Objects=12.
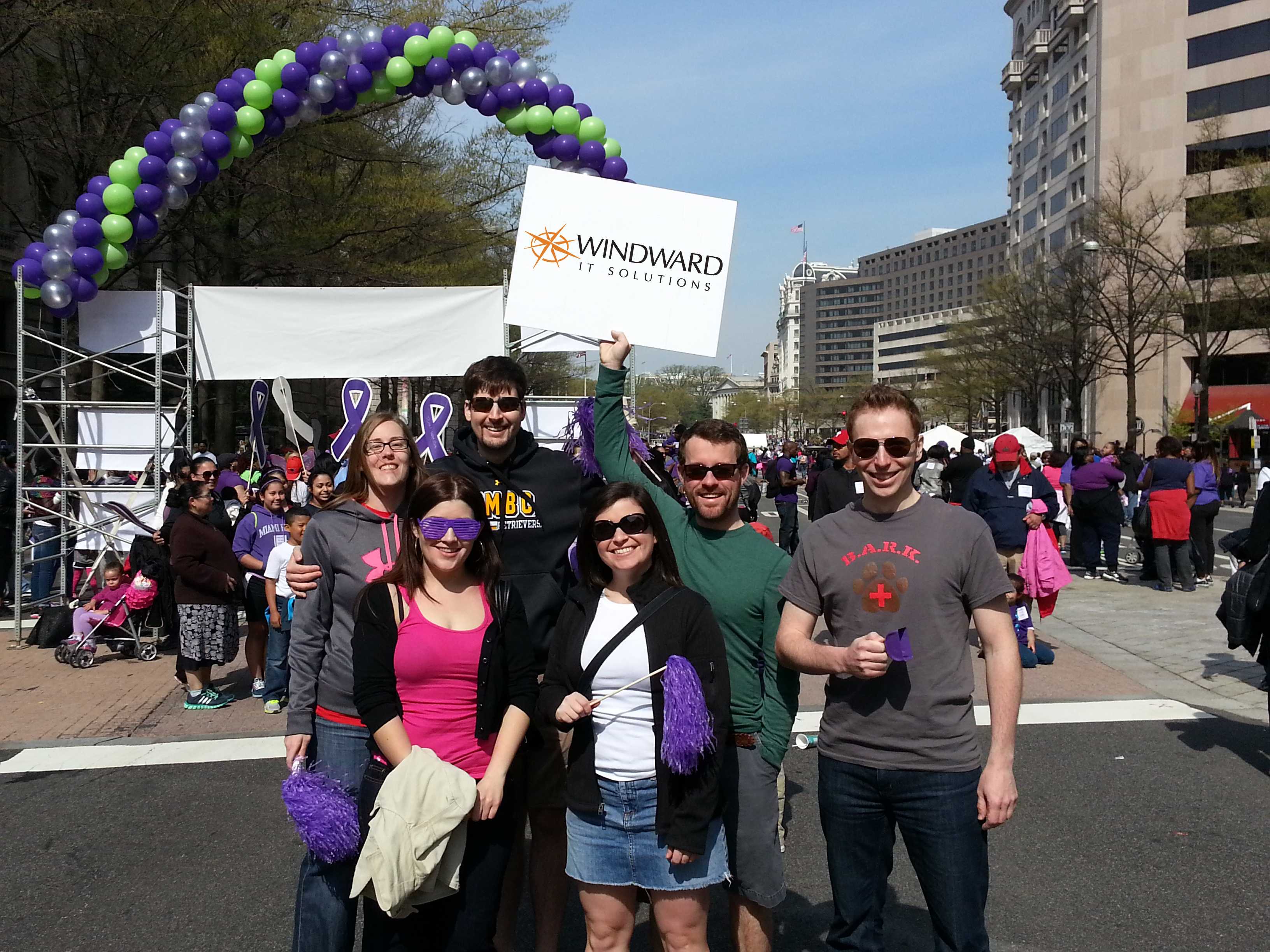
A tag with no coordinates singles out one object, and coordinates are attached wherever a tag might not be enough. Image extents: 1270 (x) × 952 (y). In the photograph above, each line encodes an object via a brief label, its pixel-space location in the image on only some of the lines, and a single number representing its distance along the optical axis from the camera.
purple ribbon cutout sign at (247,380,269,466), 9.87
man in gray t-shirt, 2.74
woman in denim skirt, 2.84
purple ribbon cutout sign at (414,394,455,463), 8.98
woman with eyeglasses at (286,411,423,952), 3.22
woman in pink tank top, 2.88
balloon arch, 10.00
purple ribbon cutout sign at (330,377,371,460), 8.55
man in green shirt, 3.03
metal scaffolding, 10.43
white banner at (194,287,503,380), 10.37
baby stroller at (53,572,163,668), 9.15
